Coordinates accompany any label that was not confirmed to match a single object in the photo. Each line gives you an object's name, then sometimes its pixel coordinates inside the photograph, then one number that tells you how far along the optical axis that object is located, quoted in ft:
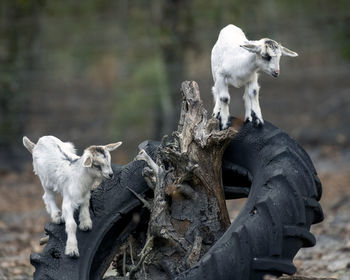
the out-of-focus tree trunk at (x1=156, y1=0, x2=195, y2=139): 98.58
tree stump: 34.86
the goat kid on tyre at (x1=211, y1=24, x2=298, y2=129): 32.07
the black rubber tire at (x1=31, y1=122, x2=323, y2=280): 30.30
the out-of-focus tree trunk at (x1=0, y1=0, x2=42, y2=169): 102.12
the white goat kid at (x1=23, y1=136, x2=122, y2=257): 32.45
